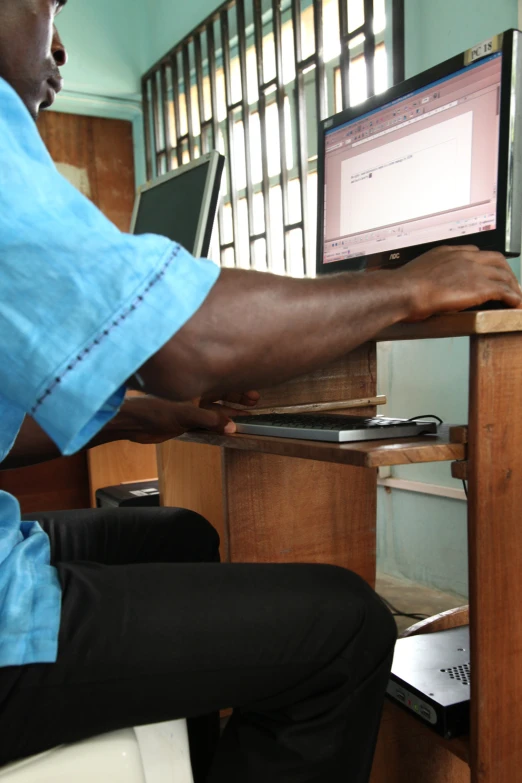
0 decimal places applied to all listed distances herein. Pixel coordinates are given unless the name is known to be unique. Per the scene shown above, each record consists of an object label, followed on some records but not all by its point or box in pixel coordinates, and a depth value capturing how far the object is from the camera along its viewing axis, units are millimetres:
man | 536
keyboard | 875
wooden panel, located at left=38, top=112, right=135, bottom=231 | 4043
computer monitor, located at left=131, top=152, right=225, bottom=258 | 1684
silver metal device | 948
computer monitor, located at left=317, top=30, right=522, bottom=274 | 982
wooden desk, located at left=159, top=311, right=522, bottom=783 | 835
